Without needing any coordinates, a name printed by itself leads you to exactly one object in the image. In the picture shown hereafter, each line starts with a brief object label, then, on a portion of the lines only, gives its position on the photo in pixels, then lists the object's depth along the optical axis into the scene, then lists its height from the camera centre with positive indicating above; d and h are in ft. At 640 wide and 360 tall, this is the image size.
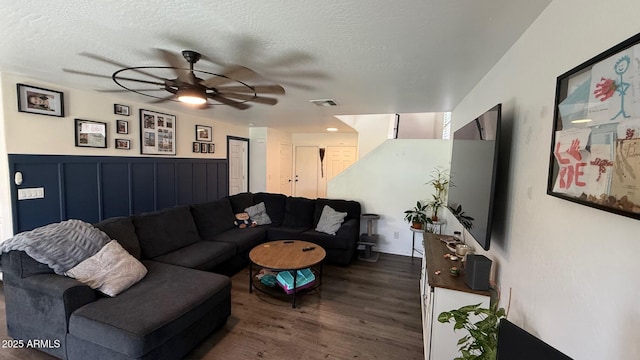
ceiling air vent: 11.94 +2.85
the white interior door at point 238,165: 20.92 -0.34
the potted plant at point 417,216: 13.09 -2.48
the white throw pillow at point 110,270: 6.61 -2.96
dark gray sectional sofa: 5.64 -3.47
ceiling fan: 6.75 +2.68
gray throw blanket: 6.45 -2.26
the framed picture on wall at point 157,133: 13.76 +1.38
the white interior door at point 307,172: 26.27 -0.83
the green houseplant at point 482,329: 3.97 -2.51
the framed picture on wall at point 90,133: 11.20 +0.98
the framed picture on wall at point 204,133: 17.18 +1.77
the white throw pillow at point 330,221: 13.30 -2.89
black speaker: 5.65 -2.19
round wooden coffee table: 8.88 -3.39
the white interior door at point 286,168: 25.26 -0.53
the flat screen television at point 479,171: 5.35 -0.04
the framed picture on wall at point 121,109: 12.44 +2.25
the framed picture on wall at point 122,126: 12.66 +1.46
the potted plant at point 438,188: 13.45 -1.03
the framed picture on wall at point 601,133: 2.51 +0.45
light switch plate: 9.65 -1.46
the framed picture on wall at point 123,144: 12.71 +0.64
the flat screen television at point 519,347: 2.31 -1.69
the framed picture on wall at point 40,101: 9.55 +2.01
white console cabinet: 5.75 -2.98
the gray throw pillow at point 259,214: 14.56 -2.88
